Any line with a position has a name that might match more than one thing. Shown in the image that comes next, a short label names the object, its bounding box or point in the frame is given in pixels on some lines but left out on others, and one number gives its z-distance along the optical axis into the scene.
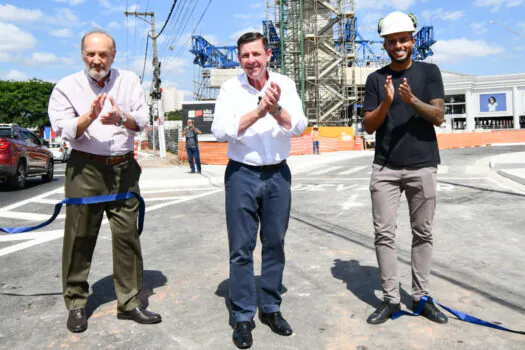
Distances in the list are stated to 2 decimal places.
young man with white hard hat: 3.53
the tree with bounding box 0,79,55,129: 67.44
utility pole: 27.97
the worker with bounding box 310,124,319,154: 29.62
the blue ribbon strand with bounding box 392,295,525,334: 3.28
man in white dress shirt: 3.25
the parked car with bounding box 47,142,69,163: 32.31
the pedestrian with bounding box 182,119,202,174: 17.11
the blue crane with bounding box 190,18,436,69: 70.31
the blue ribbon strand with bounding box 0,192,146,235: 3.49
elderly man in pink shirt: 3.40
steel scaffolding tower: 54.25
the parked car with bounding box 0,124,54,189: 13.45
